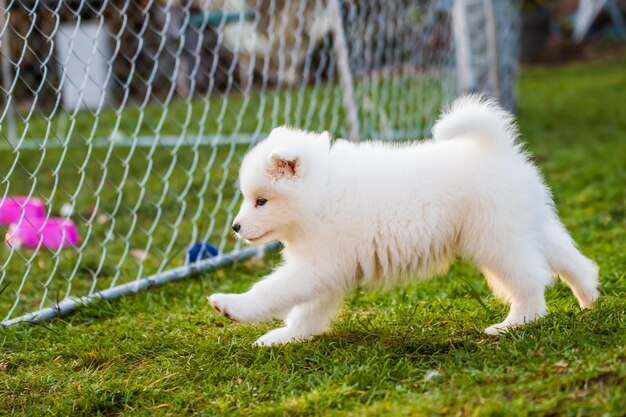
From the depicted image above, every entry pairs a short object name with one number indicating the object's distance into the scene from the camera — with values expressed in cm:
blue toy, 372
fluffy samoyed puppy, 252
